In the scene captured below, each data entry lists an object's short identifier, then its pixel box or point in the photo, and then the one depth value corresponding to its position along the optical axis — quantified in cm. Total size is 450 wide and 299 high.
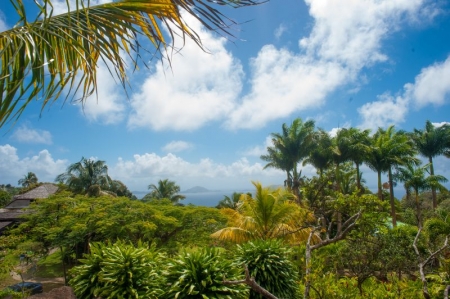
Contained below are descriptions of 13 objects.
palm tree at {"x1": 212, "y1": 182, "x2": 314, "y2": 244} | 1369
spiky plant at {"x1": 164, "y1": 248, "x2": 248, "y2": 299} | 588
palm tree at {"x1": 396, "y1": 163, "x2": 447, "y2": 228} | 2448
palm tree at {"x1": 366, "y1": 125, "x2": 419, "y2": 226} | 2409
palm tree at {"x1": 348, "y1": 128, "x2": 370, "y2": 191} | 2452
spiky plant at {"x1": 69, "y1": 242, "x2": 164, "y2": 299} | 607
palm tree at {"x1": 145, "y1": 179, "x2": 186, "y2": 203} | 3514
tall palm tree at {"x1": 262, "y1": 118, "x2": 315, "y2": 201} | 2798
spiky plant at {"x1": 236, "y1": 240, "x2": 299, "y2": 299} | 730
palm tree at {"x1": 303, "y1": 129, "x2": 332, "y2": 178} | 2678
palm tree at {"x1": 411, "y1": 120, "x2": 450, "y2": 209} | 2826
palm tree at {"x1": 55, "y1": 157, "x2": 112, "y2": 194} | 3016
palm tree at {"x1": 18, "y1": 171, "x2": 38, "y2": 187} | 5002
